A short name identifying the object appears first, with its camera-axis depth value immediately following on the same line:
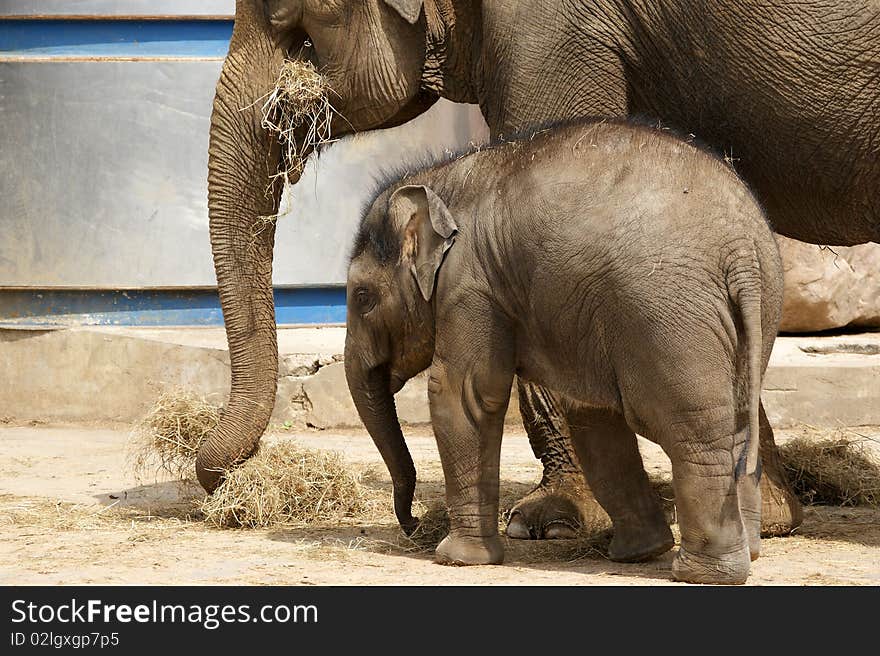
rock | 18.59
